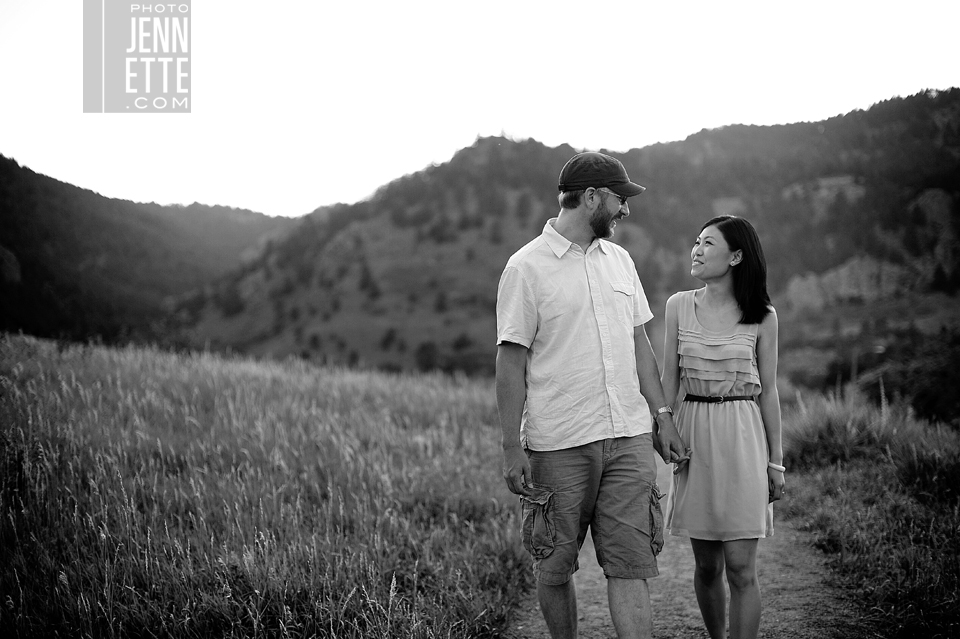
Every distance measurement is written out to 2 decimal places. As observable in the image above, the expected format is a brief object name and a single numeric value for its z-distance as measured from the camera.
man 2.79
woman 2.97
